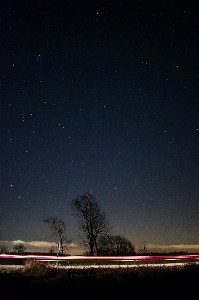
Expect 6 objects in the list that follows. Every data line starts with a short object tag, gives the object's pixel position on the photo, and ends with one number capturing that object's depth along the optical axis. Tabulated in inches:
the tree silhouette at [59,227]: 2028.8
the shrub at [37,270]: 672.7
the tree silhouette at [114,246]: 1768.0
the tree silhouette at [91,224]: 1737.2
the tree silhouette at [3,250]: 2393.2
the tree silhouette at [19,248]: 2791.3
